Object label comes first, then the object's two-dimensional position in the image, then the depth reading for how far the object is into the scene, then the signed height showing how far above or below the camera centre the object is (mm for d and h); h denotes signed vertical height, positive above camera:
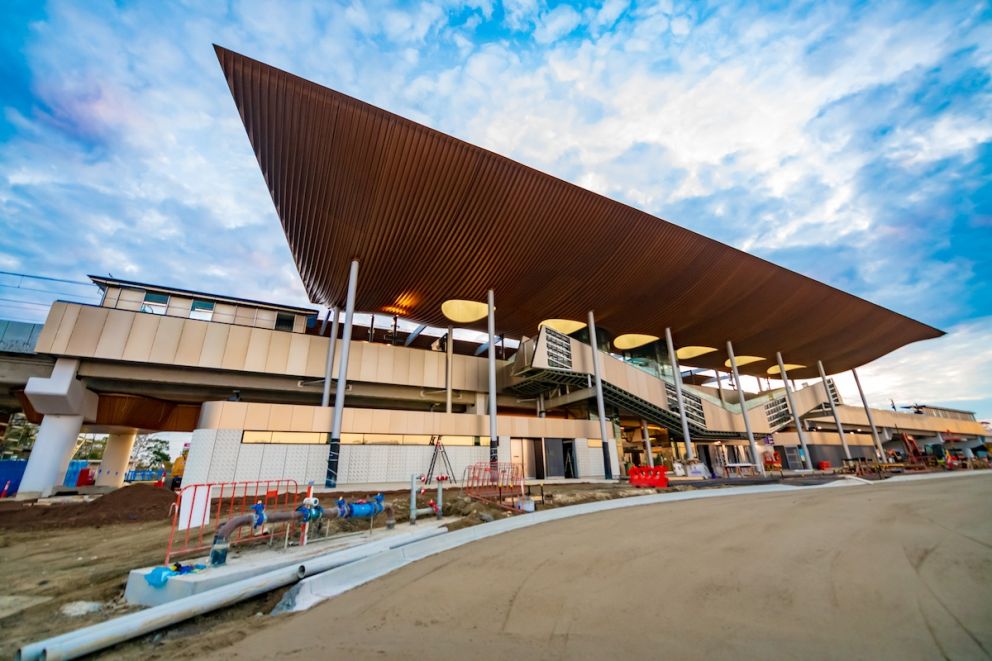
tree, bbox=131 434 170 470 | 57781 +2044
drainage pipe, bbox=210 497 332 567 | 5309 -808
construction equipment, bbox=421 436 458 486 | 19406 +185
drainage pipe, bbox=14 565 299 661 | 2988 -1354
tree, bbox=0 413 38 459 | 39700 +3260
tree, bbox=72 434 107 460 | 51469 +2703
